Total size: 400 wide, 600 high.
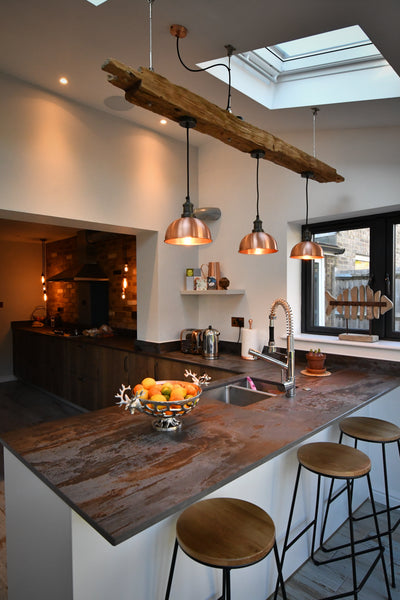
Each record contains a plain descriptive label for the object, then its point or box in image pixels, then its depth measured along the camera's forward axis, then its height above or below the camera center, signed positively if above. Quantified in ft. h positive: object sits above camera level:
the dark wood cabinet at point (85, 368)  11.68 -2.93
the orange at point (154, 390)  5.29 -1.44
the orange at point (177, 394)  5.18 -1.45
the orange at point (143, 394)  5.16 -1.45
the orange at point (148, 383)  5.51 -1.39
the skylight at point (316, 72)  7.36 +4.63
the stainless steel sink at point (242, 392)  8.14 -2.28
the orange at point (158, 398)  5.07 -1.47
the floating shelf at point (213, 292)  11.67 -0.06
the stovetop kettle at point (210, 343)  11.50 -1.65
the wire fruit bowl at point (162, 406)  5.01 -1.59
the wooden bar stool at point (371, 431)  6.57 -2.61
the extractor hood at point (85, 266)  16.87 +1.14
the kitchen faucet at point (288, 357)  7.39 -1.35
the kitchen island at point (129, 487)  3.70 -2.06
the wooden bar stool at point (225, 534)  3.68 -2.62
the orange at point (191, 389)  5.47 -1.48
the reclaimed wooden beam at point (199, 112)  4.68 +2.59
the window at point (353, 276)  9.41 +0.39
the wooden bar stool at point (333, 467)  5.49 -2.65
